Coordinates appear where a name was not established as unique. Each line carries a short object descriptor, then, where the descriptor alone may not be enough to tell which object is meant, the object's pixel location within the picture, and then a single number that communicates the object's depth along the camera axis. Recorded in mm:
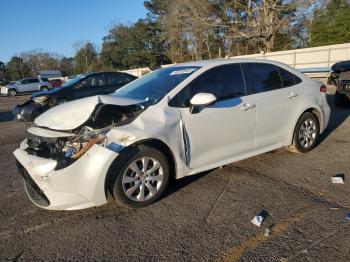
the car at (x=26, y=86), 32219
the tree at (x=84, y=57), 80062
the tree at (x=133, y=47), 63125
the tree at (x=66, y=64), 96250
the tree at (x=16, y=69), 91375
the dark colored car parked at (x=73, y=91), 9859
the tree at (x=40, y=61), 98062
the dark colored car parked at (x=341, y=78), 8109
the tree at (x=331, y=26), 31484
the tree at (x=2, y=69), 87800
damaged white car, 3301
